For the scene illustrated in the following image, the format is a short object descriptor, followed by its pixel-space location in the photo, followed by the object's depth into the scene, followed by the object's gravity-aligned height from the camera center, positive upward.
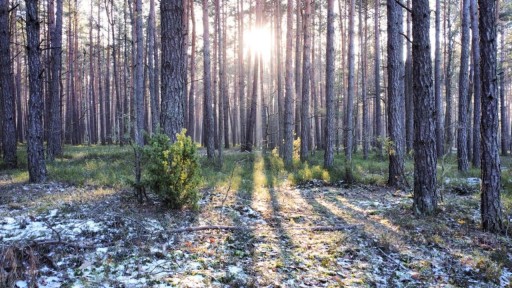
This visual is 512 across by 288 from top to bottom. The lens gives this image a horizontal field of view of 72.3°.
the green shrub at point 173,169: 6.00 -0.49
